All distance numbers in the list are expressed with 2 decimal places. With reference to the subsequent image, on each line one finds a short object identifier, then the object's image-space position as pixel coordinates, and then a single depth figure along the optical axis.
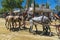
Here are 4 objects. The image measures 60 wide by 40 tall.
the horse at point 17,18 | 6.44
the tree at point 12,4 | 17.71
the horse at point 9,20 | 6.52
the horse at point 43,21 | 5.66
